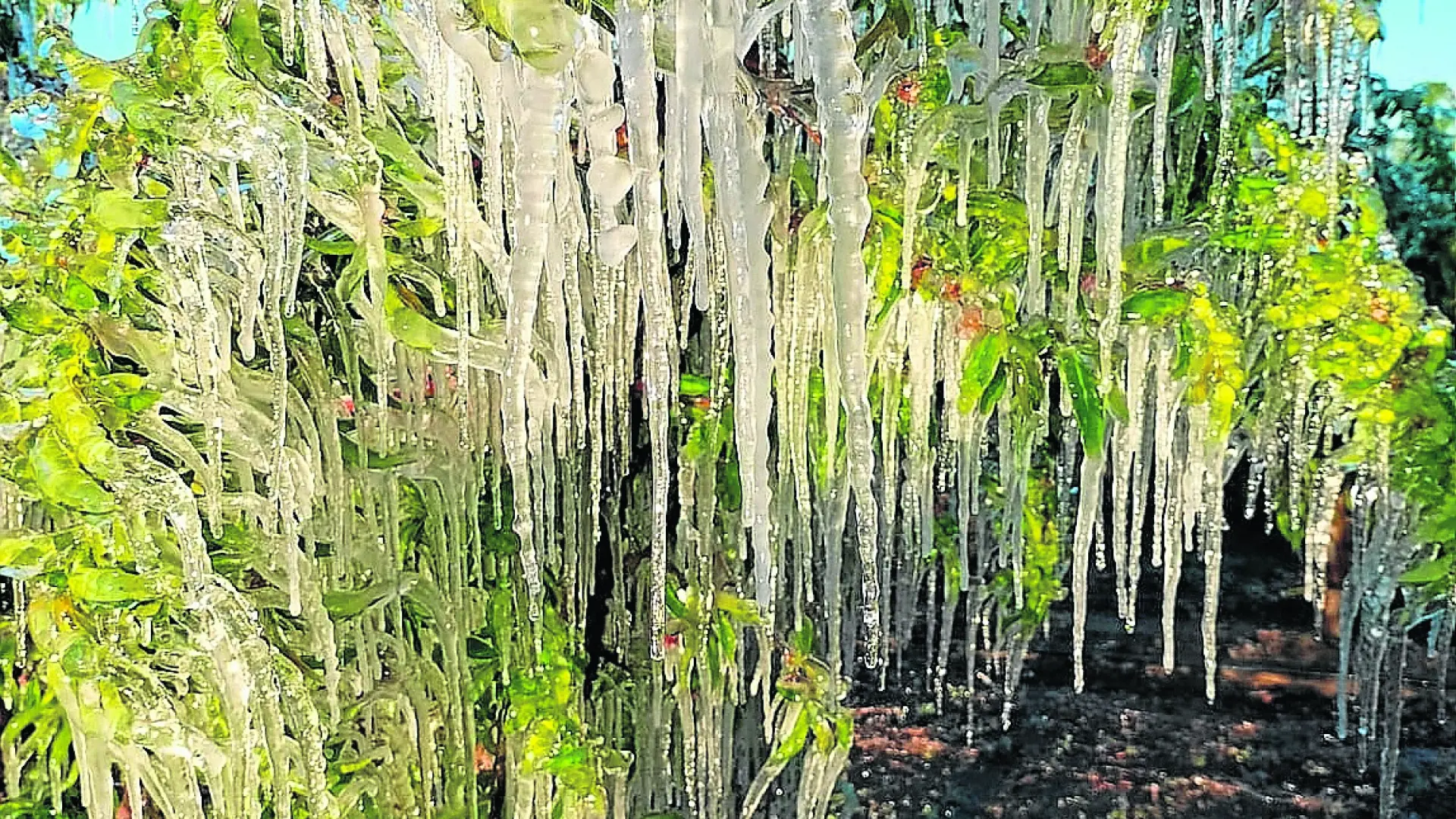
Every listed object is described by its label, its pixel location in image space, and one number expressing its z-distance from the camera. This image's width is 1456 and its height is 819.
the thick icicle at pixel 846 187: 0.47
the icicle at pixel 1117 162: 0.73
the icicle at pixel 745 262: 0.48
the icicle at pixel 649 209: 0.45
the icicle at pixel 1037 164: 0.83
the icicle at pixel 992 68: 0.78
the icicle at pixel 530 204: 0.47
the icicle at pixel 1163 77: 0.76
